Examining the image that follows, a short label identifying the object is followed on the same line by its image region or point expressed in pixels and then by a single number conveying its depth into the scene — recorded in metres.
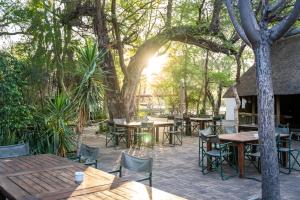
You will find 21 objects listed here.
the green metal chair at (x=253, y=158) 6.73
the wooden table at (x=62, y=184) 2.65
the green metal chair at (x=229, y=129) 7.89
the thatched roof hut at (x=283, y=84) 12.66
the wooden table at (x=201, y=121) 12.35
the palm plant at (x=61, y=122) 6.29
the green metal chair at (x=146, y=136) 9.58
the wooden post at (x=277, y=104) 13.22
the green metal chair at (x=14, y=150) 4.60
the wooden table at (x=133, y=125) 9.66
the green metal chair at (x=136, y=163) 3.47
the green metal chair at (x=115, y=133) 10.00
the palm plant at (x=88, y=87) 6.19
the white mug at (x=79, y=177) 3.00
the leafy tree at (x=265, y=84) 4.08
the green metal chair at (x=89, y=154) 4.35
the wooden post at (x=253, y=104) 14.65
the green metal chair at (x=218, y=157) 6.12
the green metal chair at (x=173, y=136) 10.55
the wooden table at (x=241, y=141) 5.97
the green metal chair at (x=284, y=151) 6.49
